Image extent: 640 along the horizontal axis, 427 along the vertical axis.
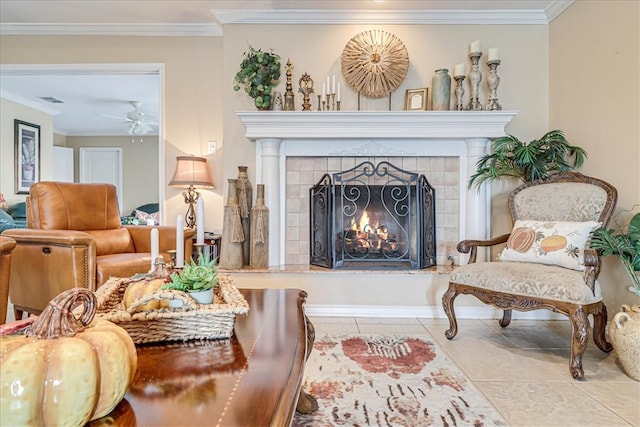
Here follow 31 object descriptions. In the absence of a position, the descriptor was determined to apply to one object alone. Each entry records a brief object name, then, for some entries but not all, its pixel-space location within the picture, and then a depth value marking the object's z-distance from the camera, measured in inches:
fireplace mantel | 121.5
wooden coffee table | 26.5
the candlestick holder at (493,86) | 123.3
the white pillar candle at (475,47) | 123.3
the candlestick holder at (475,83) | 124.5
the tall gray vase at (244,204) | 125.4
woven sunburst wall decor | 126.7
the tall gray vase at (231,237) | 121.8
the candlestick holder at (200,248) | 51.7
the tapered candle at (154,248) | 47.9
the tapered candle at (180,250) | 48.9
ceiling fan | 250.7
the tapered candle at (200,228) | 52.1
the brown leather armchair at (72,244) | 91.1
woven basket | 39.7
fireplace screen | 128.5
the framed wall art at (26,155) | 234.4
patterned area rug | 61.6
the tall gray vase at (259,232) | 123.1
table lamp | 132.3
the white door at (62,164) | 320.8
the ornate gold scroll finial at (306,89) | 126.1
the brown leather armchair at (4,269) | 65.4
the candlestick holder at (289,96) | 126.4
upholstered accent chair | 79.7
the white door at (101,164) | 339.6
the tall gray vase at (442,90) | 124.0
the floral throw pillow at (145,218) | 223.5
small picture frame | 127.4
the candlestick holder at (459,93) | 125.0
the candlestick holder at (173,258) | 54.4
